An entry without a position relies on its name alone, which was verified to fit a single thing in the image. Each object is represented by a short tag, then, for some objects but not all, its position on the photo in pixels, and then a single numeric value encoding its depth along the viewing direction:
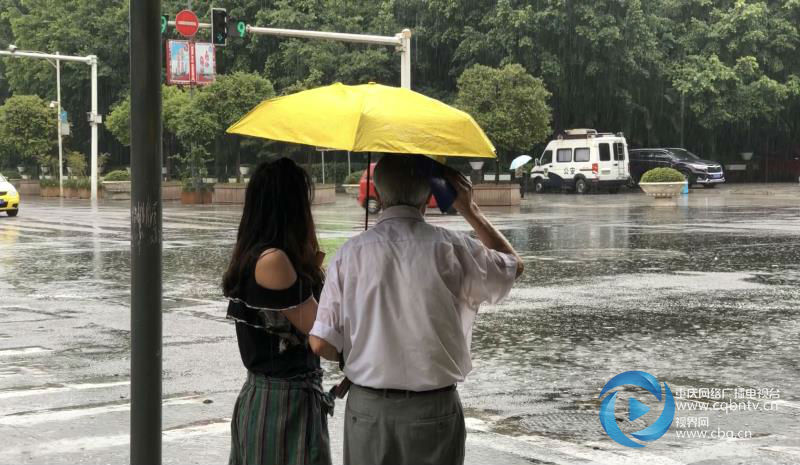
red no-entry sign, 29.75
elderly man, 3.45
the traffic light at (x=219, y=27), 27.42
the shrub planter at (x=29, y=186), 54.88
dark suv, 48.69
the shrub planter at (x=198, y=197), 40.69
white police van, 45.69
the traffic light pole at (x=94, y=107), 41.91
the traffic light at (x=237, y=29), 28.12
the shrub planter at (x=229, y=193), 39.62
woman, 3.67
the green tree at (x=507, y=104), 37.25
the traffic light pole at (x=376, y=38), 28.23
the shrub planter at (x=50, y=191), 49.93
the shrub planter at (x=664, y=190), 36.75
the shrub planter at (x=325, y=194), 39.12
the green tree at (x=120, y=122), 46.96
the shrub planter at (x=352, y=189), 41.92
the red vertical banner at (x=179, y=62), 36.94
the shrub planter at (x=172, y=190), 45.53
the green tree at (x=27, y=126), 51.66
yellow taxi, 30.08
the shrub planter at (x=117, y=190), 45.72
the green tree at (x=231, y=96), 39.38
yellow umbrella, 3.56
